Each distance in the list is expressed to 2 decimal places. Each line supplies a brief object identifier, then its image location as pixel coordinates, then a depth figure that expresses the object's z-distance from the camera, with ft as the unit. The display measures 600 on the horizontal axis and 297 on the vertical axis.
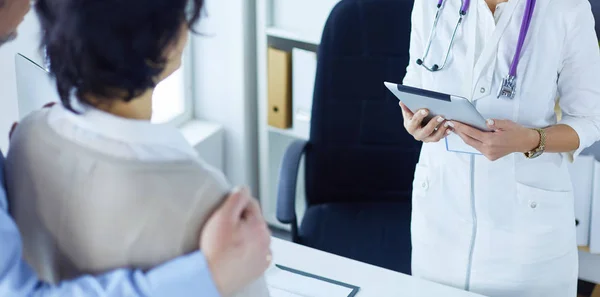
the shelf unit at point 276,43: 9.44
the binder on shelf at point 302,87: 9.35
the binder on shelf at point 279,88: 9.59
